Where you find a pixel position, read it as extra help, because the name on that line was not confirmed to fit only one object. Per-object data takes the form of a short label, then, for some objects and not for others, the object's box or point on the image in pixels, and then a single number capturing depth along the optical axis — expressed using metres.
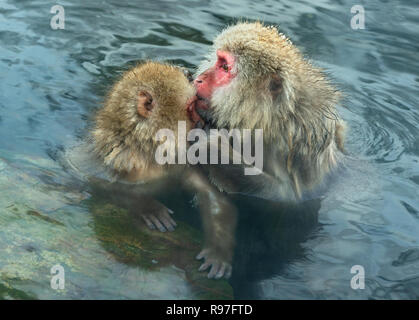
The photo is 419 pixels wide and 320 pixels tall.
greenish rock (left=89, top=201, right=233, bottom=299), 3.72
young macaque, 4.16
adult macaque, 4.21
